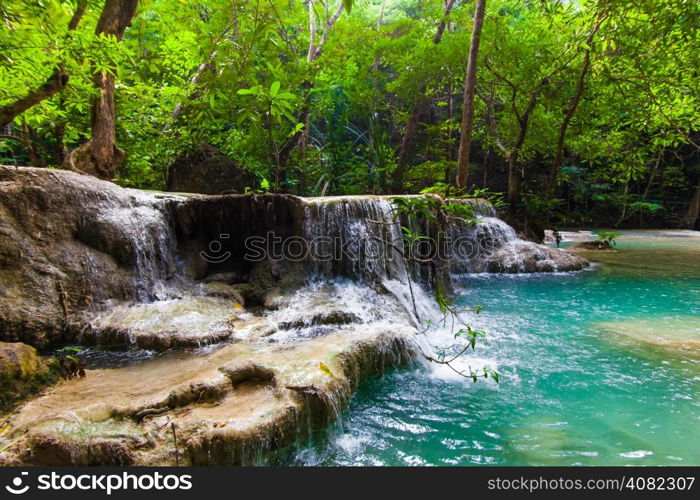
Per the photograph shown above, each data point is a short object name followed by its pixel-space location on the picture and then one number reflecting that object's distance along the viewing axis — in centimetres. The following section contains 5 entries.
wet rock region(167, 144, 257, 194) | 850
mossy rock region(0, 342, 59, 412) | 239
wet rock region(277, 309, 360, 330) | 411
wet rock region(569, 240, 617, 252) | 1077
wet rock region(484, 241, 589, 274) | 816
